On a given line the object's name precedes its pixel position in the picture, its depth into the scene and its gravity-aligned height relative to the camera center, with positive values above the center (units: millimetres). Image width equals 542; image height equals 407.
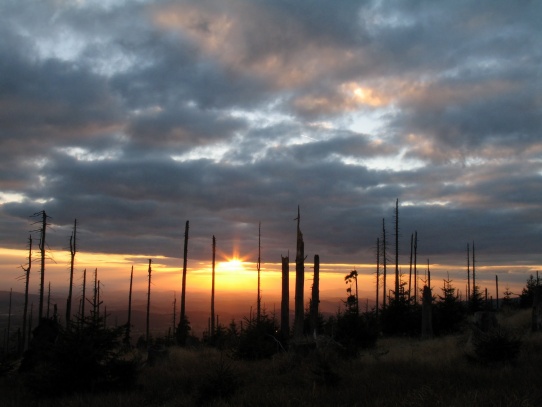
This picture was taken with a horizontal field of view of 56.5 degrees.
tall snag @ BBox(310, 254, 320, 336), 33281 -2196
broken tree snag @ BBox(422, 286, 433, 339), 27406 -2890
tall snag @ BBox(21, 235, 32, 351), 45212 -2221
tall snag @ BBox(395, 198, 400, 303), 47541 +2009
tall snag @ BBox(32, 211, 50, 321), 40688 +253
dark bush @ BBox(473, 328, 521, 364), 13875 -2393
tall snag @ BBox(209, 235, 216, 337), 50875 -2891
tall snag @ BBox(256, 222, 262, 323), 53369 -139
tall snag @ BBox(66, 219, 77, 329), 45094 +244
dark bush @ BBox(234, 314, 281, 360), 20547 -3522
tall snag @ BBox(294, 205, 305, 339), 31906 -1332
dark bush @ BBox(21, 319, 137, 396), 13461 -3045
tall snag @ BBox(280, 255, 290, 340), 33875 -2124
